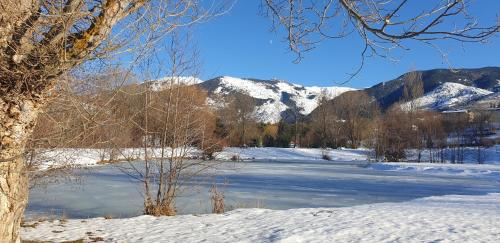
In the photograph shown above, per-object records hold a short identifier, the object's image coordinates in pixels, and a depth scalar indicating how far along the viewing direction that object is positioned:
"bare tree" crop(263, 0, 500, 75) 3.33
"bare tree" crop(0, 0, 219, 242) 3.53
